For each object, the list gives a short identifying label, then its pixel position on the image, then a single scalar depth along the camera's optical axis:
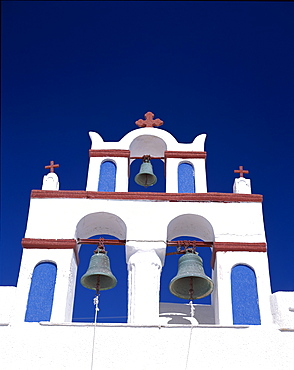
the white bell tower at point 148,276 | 7.14
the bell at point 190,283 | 8.20
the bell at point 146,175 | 10.45
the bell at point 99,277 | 8.36
